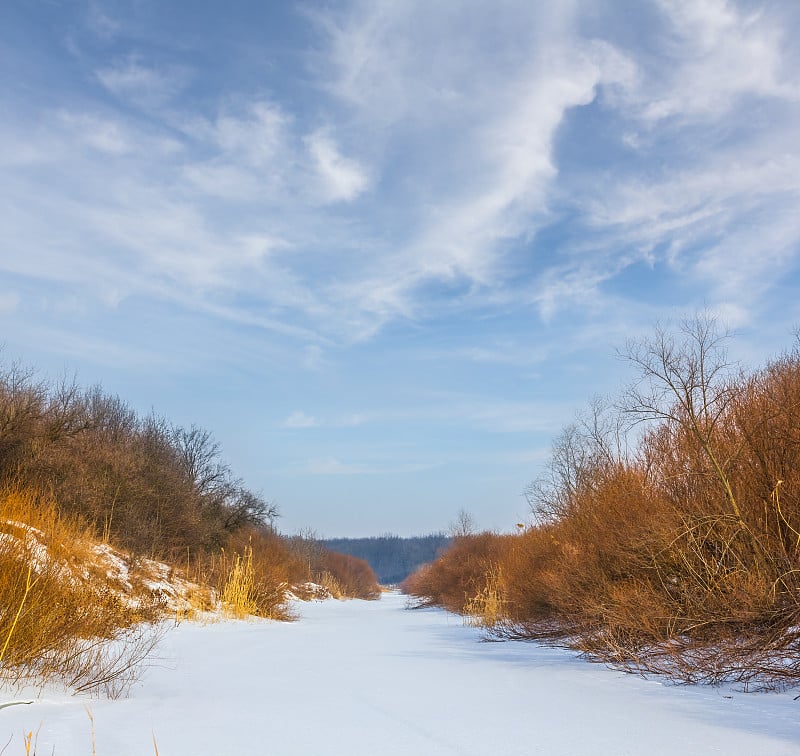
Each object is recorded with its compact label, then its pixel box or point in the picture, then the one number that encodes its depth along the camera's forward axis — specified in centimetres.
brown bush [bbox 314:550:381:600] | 5869
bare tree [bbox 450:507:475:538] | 3010
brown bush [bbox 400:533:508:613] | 2299
